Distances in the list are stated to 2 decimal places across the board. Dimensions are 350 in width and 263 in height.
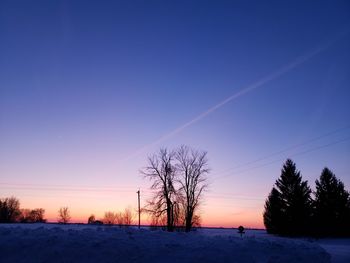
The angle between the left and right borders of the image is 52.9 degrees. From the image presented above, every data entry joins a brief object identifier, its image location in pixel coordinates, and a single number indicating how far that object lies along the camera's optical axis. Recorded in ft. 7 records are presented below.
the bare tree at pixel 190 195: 166.30
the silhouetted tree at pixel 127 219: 327.71
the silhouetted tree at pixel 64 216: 456.04
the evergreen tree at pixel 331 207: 168.86
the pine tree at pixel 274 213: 175.01
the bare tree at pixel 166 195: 159.15
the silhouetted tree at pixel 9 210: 335.42
